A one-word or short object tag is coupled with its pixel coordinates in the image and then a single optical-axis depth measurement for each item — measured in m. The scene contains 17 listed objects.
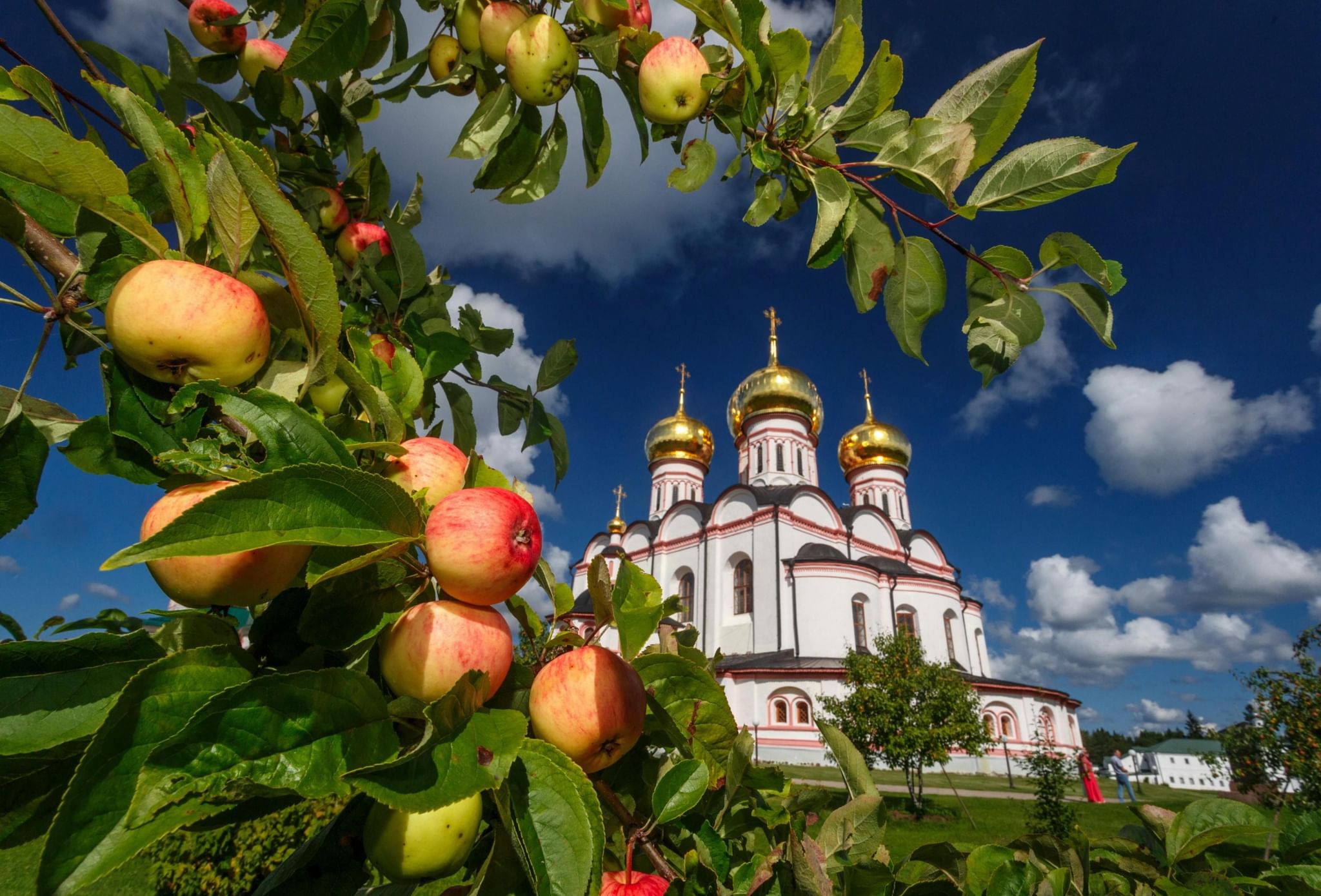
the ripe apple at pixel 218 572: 0.25
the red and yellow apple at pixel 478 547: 0.27
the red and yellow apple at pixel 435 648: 0.27
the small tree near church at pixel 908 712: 13.25
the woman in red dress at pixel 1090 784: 14.57
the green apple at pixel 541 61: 0.44
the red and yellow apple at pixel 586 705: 0.31
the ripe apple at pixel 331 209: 0.57
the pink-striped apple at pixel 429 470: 0.32
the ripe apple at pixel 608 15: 0.47
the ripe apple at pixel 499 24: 0.47
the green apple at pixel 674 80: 0.43
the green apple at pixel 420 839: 0.27
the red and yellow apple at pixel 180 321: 0.26
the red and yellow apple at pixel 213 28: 0.58
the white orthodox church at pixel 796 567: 19.18
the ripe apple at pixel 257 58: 0.60
